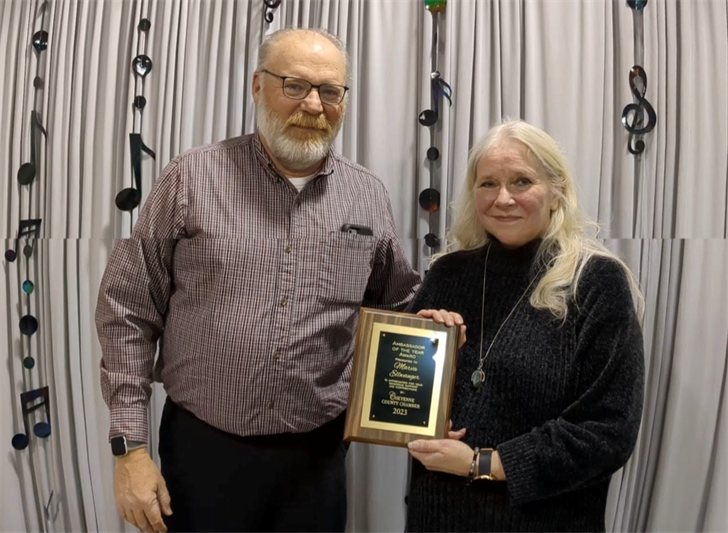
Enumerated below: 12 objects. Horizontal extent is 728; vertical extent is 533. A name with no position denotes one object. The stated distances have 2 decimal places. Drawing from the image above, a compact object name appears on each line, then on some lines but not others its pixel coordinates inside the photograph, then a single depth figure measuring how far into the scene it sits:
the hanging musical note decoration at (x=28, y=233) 1.73
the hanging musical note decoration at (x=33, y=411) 1.73
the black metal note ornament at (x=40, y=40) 1.71
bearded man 1.24
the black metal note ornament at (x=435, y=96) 1.57
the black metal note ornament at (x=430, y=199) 1.57
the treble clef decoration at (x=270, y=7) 1.62
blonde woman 0.99
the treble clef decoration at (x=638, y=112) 1.53
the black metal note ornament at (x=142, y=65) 1.67
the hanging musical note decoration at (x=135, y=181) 1.66
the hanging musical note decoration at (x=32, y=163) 1.71
